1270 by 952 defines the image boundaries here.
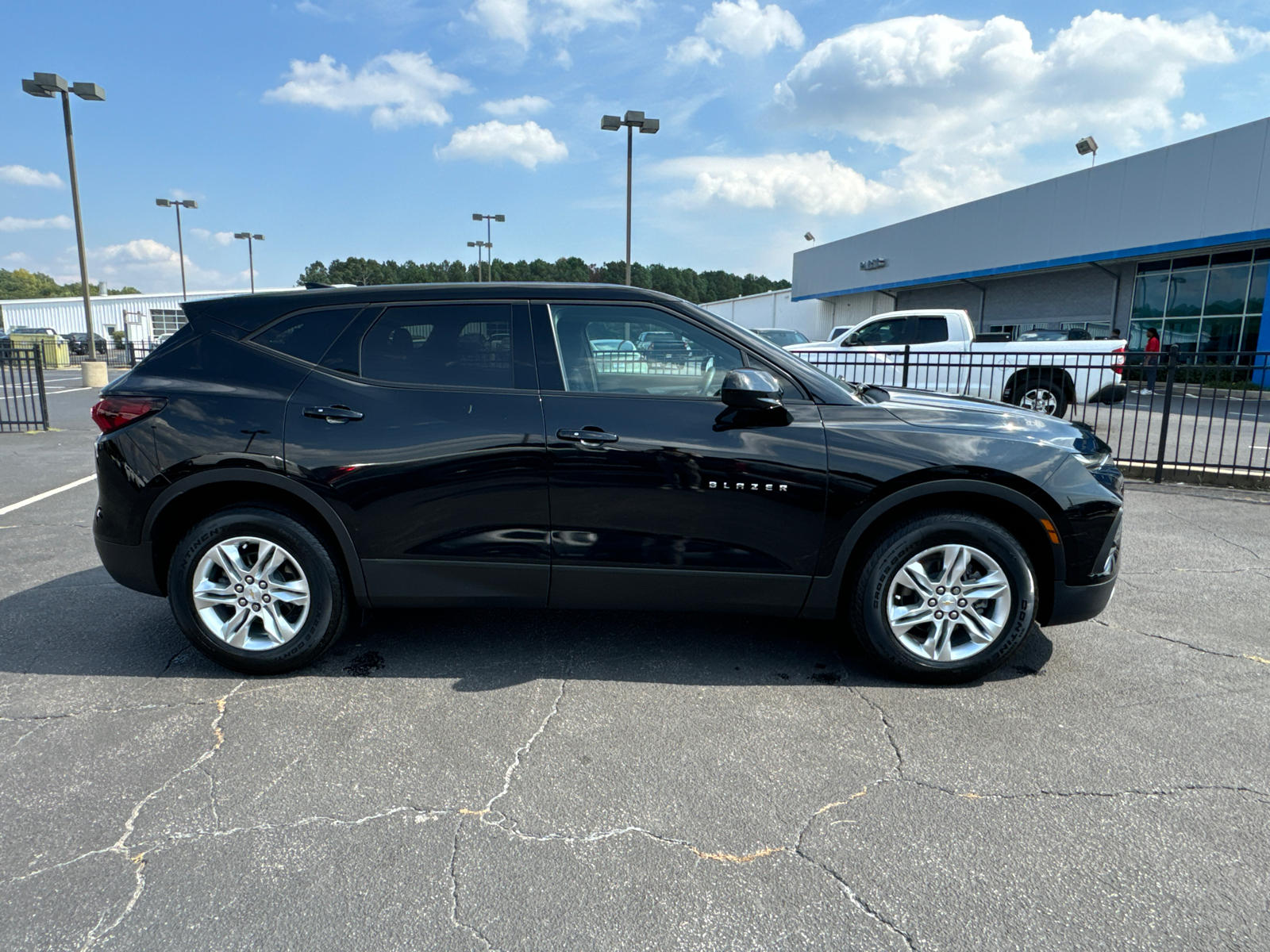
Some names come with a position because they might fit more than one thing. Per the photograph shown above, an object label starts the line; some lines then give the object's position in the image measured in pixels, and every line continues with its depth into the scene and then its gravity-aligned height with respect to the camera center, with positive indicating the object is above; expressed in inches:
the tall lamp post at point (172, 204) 1686.8 +342.2
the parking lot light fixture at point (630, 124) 847.7 +269.1
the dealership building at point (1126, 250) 788.0 +154.1
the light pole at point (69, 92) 760.3 +269.1
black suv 130.3 -20.6
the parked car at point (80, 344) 1675.4 +33.5
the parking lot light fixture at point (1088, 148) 1025.5 +302.8
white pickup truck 490.0 +8.4
